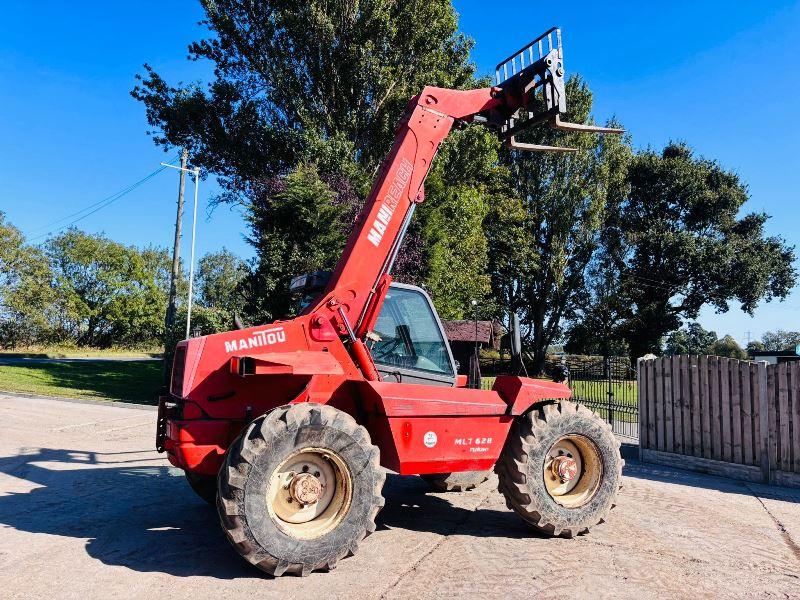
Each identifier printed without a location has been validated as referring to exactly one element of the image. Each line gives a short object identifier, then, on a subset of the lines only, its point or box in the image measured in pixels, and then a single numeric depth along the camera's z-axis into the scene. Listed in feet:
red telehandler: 14.79
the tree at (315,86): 70.38
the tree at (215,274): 275.39
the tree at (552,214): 108.68
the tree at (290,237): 55.42
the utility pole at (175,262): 74.91
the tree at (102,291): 168.96
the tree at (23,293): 149.77
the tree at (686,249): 121.29
